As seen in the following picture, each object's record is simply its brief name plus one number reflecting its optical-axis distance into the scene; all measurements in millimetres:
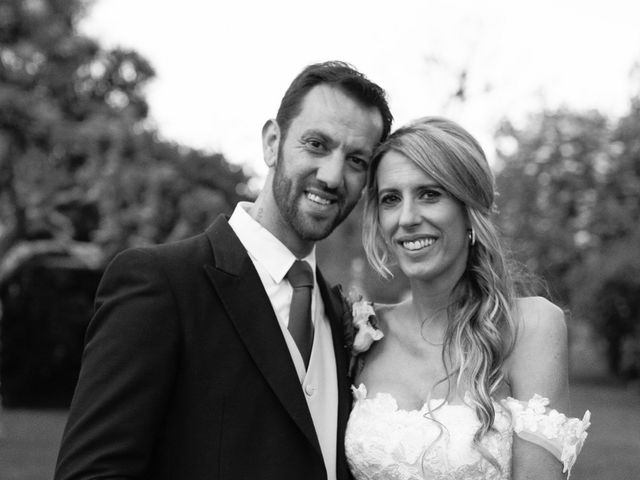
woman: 3223
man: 2570
